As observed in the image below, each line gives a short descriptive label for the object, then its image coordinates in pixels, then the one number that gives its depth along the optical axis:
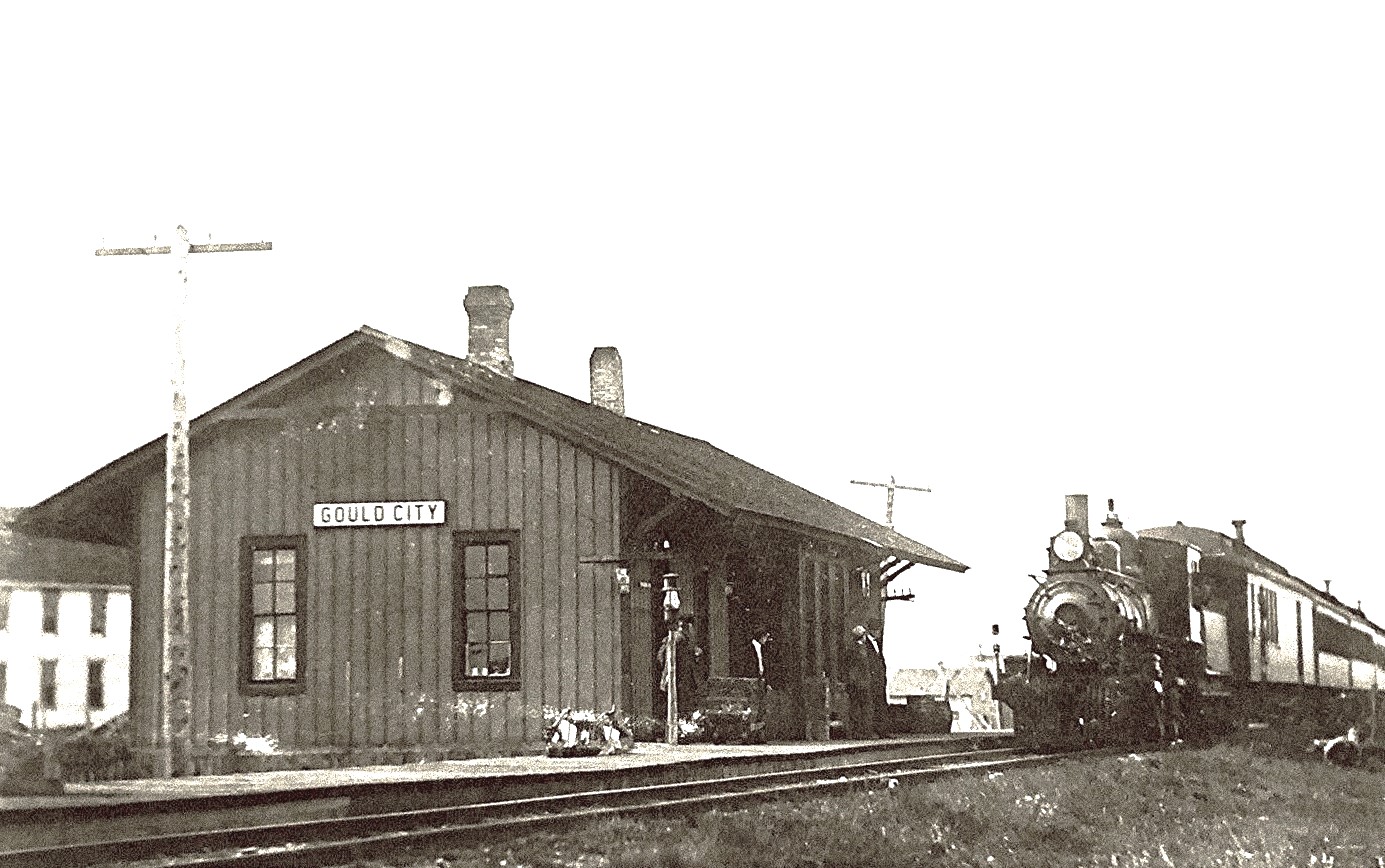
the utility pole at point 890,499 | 46.03
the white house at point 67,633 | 52.84
